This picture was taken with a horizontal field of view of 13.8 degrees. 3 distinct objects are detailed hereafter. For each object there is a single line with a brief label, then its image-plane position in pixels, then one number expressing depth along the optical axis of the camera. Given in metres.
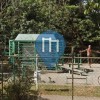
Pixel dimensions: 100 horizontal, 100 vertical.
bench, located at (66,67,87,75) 22.36
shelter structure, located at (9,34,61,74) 26.69
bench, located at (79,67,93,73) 24.36
